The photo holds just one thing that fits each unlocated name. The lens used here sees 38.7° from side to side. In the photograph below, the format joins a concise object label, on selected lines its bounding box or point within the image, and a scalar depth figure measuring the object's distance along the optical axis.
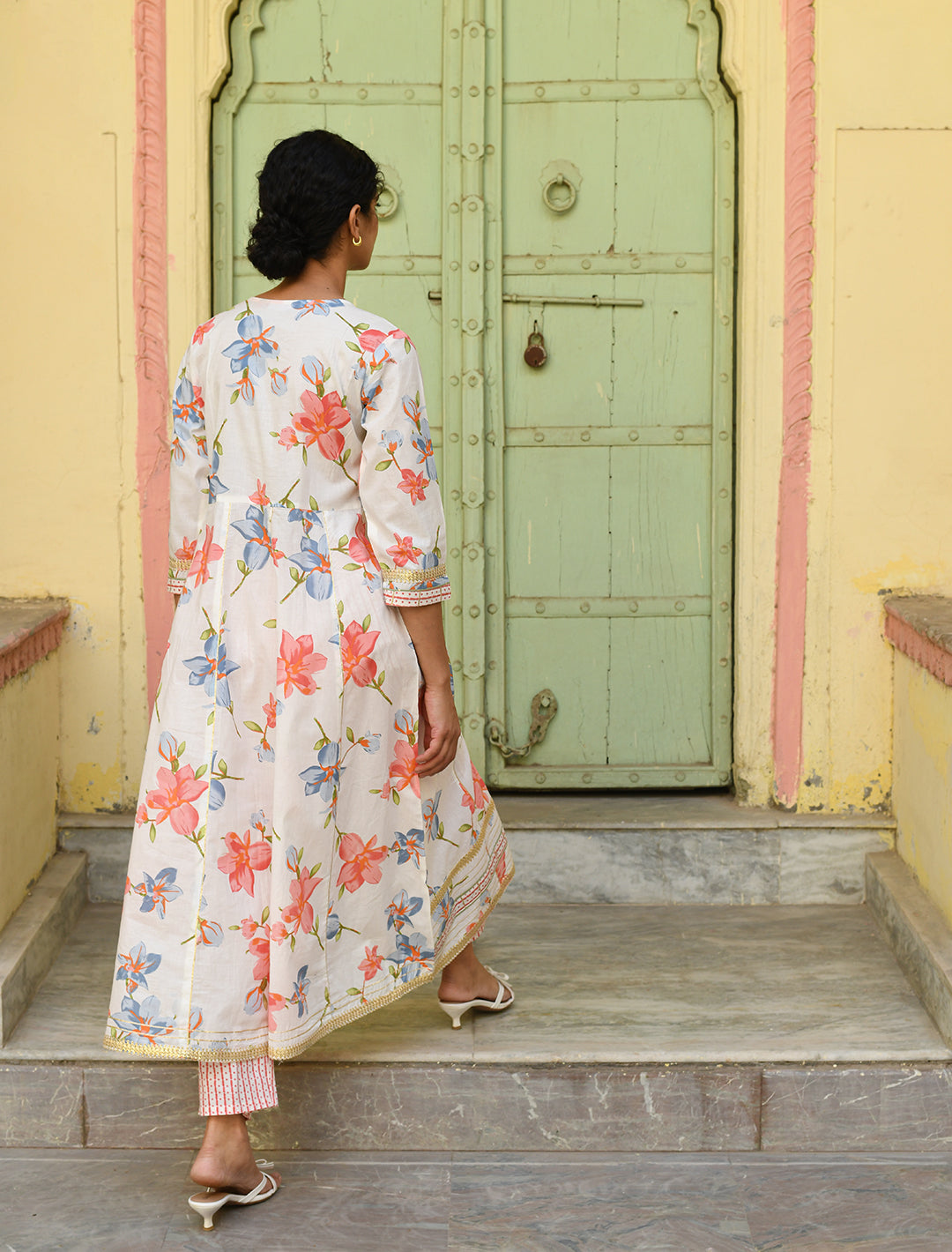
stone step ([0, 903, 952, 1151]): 2.59
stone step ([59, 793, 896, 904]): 3.43
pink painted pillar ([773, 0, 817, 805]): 3.28
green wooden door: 3.41
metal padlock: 3.46
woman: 2.24
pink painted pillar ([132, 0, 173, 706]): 3.27
